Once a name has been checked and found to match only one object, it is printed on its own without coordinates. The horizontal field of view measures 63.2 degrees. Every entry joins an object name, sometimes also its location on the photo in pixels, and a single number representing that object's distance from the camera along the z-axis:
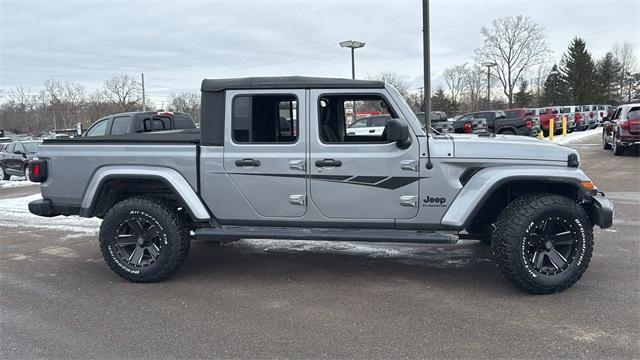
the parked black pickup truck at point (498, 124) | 22.92
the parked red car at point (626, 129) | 16.66
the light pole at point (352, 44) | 24.61
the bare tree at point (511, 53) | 63.03
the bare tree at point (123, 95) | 72.47
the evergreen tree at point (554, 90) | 70.44
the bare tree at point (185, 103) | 70.12
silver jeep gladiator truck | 4.70
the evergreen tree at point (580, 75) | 67.19
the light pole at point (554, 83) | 72.56
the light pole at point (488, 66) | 58.31
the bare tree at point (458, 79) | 84.64
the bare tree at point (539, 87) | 79.44
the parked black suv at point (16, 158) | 18.92
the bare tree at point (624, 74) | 84.35
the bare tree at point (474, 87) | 78.45
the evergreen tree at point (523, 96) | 72.46
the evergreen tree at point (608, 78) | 70.12
